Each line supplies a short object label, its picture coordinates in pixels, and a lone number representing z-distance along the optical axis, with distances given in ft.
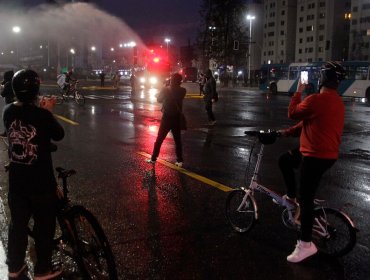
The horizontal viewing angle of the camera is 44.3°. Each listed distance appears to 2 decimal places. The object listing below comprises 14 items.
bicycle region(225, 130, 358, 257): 14.62
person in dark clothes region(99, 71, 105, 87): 155.13
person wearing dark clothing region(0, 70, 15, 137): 37.68
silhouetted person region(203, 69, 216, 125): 52.29
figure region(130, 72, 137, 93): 127.20
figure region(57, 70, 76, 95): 78.02
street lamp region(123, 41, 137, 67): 127.44
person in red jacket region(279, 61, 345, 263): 13.34
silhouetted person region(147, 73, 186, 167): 28.19
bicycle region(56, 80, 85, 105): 75.97
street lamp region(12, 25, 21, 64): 102.95
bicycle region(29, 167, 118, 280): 11.78
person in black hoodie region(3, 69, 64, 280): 10.89
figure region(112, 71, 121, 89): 144.48
